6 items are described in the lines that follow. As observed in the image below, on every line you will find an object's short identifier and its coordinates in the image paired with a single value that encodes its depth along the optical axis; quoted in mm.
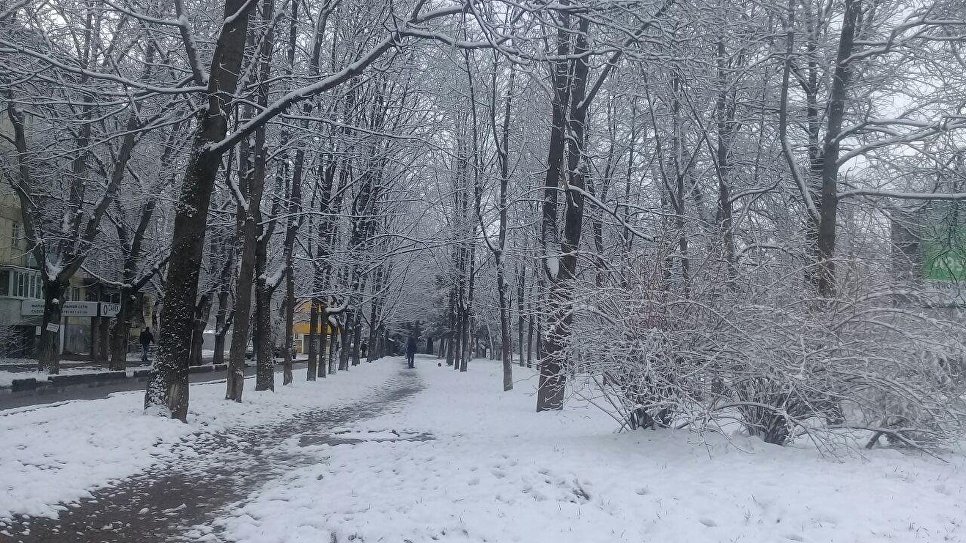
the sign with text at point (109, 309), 33438
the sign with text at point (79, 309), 33625
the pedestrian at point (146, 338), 34562
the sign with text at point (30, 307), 37250
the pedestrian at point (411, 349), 41594
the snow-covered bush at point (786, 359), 7645
